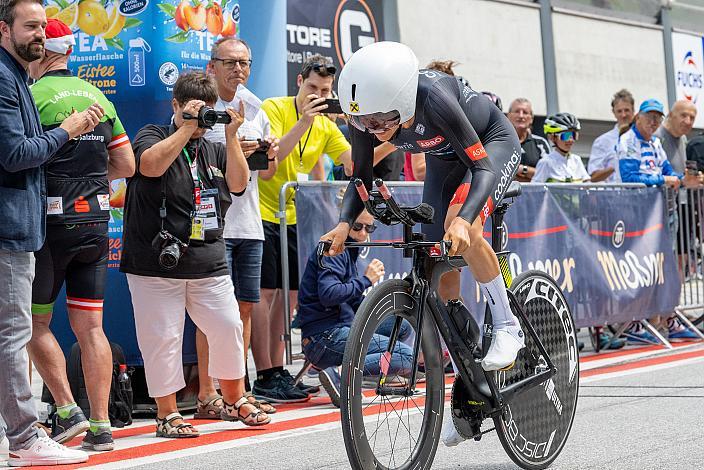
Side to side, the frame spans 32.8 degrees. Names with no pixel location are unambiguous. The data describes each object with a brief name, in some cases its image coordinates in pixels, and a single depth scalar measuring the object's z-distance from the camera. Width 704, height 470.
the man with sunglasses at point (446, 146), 4.89
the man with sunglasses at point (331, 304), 7.79
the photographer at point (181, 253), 6.95
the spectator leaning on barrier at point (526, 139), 11.66
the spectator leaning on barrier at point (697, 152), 12.72
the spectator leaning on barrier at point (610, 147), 12.47
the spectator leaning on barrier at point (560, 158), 11.26
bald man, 12.27
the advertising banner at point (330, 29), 17.25
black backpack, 7.25
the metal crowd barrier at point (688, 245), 11.53
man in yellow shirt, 8.29
